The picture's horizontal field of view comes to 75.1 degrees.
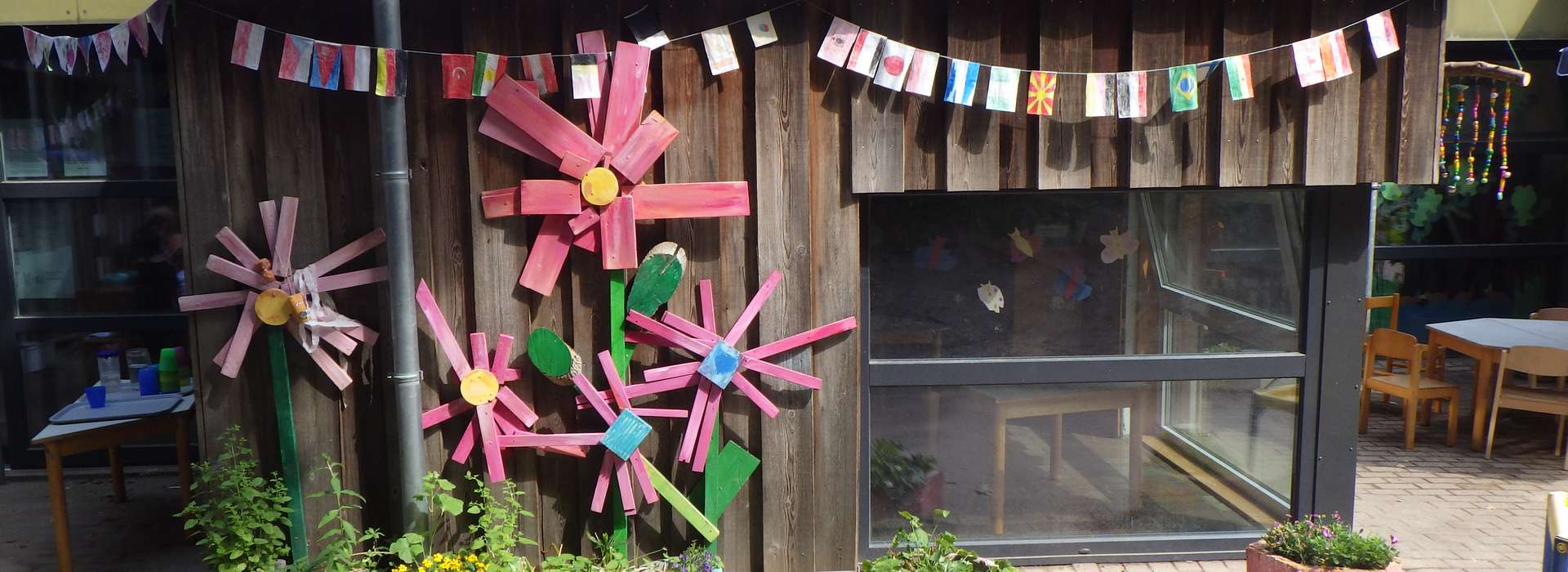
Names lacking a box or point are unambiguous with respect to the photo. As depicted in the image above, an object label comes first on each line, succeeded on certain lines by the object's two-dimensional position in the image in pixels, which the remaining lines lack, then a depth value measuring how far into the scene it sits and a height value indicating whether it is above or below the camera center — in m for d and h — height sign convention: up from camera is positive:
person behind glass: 6.46 -0.22
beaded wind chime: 4.95 +0.62
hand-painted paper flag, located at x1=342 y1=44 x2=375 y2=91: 3.91 +0.60
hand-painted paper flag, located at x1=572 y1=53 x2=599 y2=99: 4.02 +0.57
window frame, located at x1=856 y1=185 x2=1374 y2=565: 4.60 -0.72
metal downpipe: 3.86 -0.23
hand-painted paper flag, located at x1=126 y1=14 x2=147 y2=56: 4.01 +0.78
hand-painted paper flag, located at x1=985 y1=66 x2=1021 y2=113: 4.21 +0.52
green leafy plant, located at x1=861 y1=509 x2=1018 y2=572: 4.02 -1.37
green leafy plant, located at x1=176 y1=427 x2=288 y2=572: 4.10 -1.18
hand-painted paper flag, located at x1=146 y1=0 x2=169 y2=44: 3.96 +0.82
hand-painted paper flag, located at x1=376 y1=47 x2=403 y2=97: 3.81 +0.57
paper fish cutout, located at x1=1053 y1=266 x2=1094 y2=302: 4.66 -0.32
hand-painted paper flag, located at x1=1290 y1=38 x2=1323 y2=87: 4.22 +0.62
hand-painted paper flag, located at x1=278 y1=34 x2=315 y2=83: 3.94 +0.63
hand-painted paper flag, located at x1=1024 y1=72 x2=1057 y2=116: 4.21 +0.50
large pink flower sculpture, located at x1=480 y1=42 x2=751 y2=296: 4.09 +0.16
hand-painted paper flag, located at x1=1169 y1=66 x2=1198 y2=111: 4.23 +0.52
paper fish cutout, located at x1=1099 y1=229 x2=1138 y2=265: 4.64 -0.14
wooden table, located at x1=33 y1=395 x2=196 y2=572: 4.62 -1.02
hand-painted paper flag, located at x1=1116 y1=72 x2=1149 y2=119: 4.22 +0.50
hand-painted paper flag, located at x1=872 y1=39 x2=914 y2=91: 4.17 +0.62
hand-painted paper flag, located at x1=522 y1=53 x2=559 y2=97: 4.07 +0.60
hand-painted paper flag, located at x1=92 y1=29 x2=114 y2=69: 4.13 +0.74
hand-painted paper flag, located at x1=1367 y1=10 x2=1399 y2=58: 4.24 +0.73
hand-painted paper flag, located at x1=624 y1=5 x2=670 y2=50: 4.11 +0.78
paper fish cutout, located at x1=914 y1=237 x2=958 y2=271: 4.58 -0.18
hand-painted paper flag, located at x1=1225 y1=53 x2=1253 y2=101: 4.21 +0.57
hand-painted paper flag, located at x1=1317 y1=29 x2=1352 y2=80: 4.23 +0.65
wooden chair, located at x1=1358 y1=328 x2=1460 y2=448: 7.05 -1.21
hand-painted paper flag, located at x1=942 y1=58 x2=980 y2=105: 4.17 +0.55
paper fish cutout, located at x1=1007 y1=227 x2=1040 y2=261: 4.61 -0.14
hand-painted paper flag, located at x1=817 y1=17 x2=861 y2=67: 4.15 +0.72
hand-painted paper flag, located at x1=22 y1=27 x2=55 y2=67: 4.12 +0.75
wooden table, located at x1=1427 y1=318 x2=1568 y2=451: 6.96 -0.90
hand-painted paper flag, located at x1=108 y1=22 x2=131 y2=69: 4.07 +0.75
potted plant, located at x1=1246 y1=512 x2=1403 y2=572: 3.97 -1.33
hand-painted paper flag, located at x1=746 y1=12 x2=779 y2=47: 4.14 +0.77
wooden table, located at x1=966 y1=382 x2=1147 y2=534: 4.70 -0.86
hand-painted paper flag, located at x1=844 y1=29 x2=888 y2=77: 4.14 +0.67
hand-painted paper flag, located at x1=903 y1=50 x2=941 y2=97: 4.18 +0.58
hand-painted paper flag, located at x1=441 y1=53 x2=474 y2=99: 4.02 +0.58
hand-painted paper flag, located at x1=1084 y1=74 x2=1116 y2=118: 4.21 +0.49
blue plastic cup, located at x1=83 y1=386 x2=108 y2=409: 5.20 -0.86
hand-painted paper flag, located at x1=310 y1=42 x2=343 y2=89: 3.94 +0.61
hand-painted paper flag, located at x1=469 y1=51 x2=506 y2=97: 4.02 +0.60
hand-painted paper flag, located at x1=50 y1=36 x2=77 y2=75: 4.12 +0.71
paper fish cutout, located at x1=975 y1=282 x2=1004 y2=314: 4.64 -0.37
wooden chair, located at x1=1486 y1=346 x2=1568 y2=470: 6.53 -1.07
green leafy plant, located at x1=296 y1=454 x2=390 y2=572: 4.12 -1.32
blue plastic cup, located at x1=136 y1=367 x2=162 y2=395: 5.50 -0.84
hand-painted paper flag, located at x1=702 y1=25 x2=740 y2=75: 4.13 +0.68
